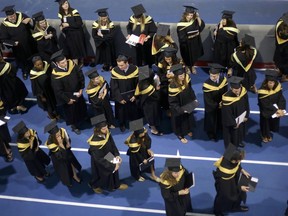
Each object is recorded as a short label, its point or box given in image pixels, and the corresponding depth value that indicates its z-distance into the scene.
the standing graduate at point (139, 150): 6.25
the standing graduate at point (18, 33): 9.02
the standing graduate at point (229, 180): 5.49
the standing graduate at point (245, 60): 7.70
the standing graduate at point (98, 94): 7.18
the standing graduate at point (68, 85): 7.48
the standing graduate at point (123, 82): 7.36
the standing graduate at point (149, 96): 7.20
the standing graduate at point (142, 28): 8.55
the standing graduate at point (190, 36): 8.46
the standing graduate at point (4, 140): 7.41
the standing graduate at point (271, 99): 6.65
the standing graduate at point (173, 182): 5.52
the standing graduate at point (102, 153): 6.20
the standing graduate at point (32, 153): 6.60
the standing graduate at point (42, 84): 7.84
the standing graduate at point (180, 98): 6.91
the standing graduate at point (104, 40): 8.86
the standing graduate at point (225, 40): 8.32
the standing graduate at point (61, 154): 6.36
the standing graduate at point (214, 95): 6.90
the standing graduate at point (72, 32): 9.04
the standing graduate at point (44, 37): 8.79
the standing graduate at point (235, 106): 6.51
